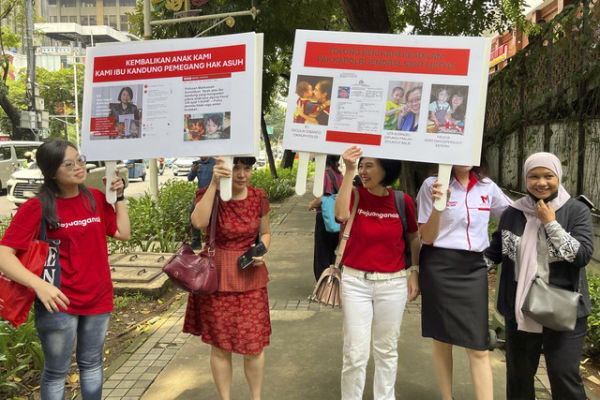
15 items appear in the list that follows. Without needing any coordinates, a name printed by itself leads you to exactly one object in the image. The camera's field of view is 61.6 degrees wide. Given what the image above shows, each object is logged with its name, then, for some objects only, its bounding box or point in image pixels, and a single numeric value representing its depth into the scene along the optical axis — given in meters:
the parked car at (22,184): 14.31
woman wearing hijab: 2.62
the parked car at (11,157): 18.44
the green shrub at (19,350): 3.72
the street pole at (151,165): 10.05
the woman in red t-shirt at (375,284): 3.09
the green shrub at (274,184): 15.84
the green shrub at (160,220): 7.72
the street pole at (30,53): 21.20
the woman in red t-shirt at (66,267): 2.51
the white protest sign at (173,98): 2.68
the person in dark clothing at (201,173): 7.93
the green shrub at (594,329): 4.07
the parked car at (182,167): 33.41
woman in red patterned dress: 3.04
